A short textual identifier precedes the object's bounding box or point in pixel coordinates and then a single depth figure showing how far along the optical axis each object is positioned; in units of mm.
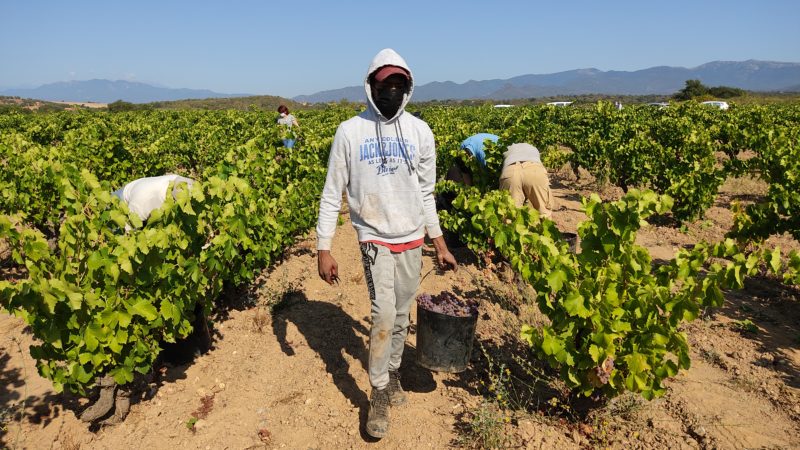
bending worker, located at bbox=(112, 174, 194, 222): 4195
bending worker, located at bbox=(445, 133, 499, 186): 6183
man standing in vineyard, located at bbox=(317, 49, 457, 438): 2883
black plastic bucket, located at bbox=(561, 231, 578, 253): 5594
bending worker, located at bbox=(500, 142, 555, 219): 5113
